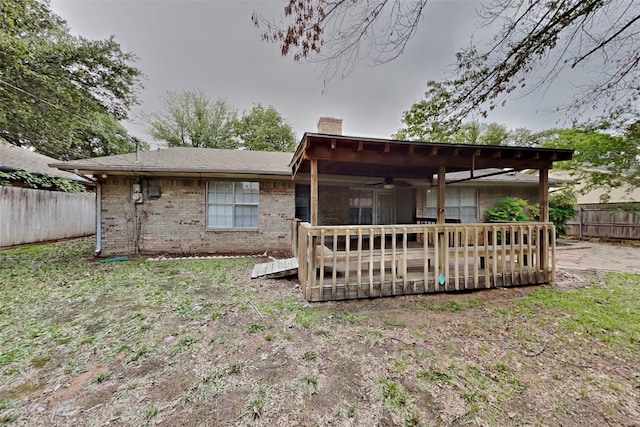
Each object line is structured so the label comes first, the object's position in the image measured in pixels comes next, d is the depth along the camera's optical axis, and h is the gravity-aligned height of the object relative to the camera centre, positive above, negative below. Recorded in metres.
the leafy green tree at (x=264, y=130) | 21.59 +8.04
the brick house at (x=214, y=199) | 6.94 +0.57
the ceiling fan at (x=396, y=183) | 7.13 +1.14
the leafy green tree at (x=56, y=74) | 6.09 +4.21
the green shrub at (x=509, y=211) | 8.99 +0.30
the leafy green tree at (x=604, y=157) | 9.11 +2.51
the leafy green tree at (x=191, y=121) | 19.94 +8.10
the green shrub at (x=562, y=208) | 9.77 +0.43
